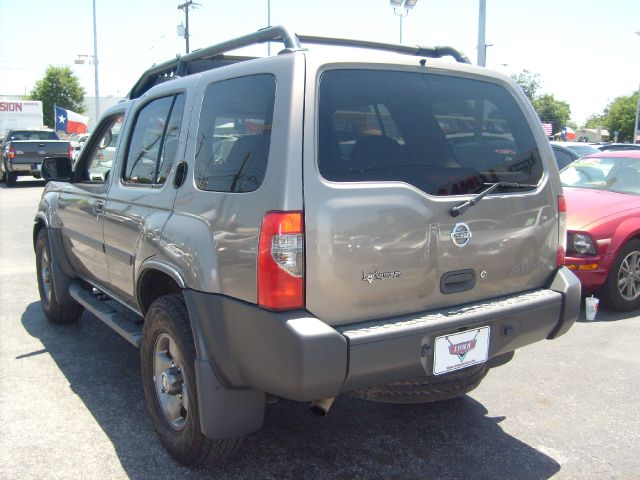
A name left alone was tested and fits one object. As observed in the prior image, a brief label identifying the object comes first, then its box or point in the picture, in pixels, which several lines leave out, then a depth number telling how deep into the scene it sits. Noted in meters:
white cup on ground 5.36
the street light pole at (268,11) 29.61
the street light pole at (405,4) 15.01
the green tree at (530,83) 81.36
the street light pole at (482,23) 12.88
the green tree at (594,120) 113.59
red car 5.39
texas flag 31.62
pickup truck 18.56
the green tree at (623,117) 81.75
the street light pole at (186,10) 38.53
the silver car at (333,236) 2.35
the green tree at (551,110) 88.94
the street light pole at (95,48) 37.38
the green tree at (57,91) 63.91
